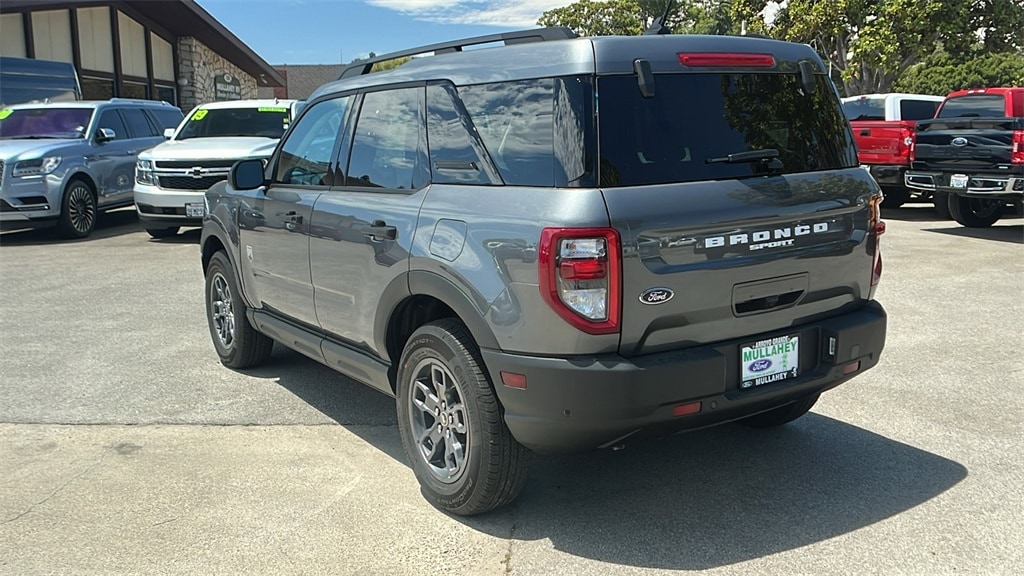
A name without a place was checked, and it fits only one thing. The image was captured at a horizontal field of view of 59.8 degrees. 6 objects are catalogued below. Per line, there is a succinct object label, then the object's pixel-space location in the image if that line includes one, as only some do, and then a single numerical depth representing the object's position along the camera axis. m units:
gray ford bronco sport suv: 3.21
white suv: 11.91
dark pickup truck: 11.29
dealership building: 21.22
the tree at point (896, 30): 27.97
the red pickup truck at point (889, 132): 13.95
